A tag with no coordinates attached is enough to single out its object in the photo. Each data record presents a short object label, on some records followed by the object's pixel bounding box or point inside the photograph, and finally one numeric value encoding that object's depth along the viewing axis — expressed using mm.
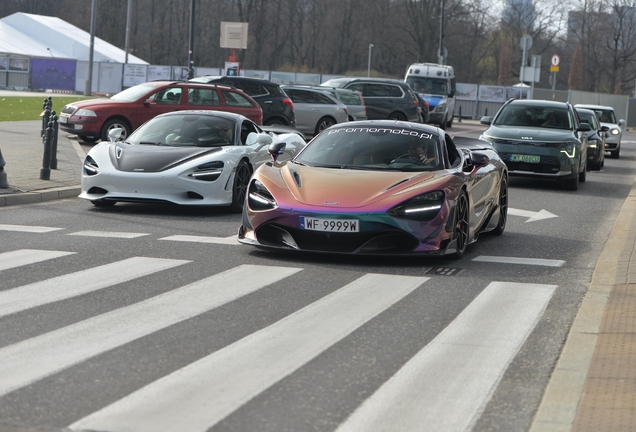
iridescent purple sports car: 9039
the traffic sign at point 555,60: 46728
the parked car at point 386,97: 37875
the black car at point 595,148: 25688
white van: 45031
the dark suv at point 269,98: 28656
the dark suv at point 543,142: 18719
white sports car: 12484
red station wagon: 23625
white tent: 67000
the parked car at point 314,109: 31516
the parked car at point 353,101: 34938
